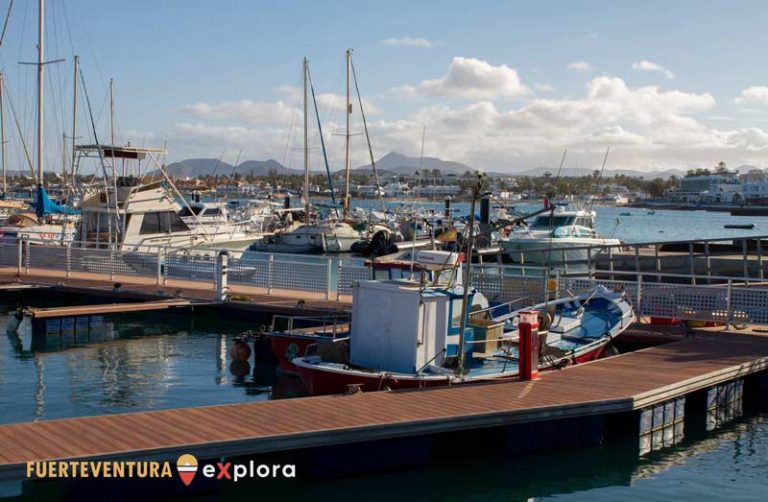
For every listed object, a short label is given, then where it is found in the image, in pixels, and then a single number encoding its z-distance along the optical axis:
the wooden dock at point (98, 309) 22.03
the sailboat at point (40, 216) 41.16
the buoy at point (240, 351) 19.42
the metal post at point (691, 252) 26.18
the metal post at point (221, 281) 24.42
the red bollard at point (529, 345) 13.91
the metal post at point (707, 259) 27.88
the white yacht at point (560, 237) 45.06
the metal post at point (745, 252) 24.73
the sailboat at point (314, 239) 57.34
